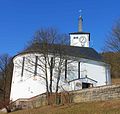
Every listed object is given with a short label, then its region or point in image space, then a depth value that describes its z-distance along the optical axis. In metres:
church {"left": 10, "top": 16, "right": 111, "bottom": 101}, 46.81
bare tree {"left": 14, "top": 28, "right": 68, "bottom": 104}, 43.49
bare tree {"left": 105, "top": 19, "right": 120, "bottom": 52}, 42.50
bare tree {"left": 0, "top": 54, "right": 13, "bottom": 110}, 61.93
